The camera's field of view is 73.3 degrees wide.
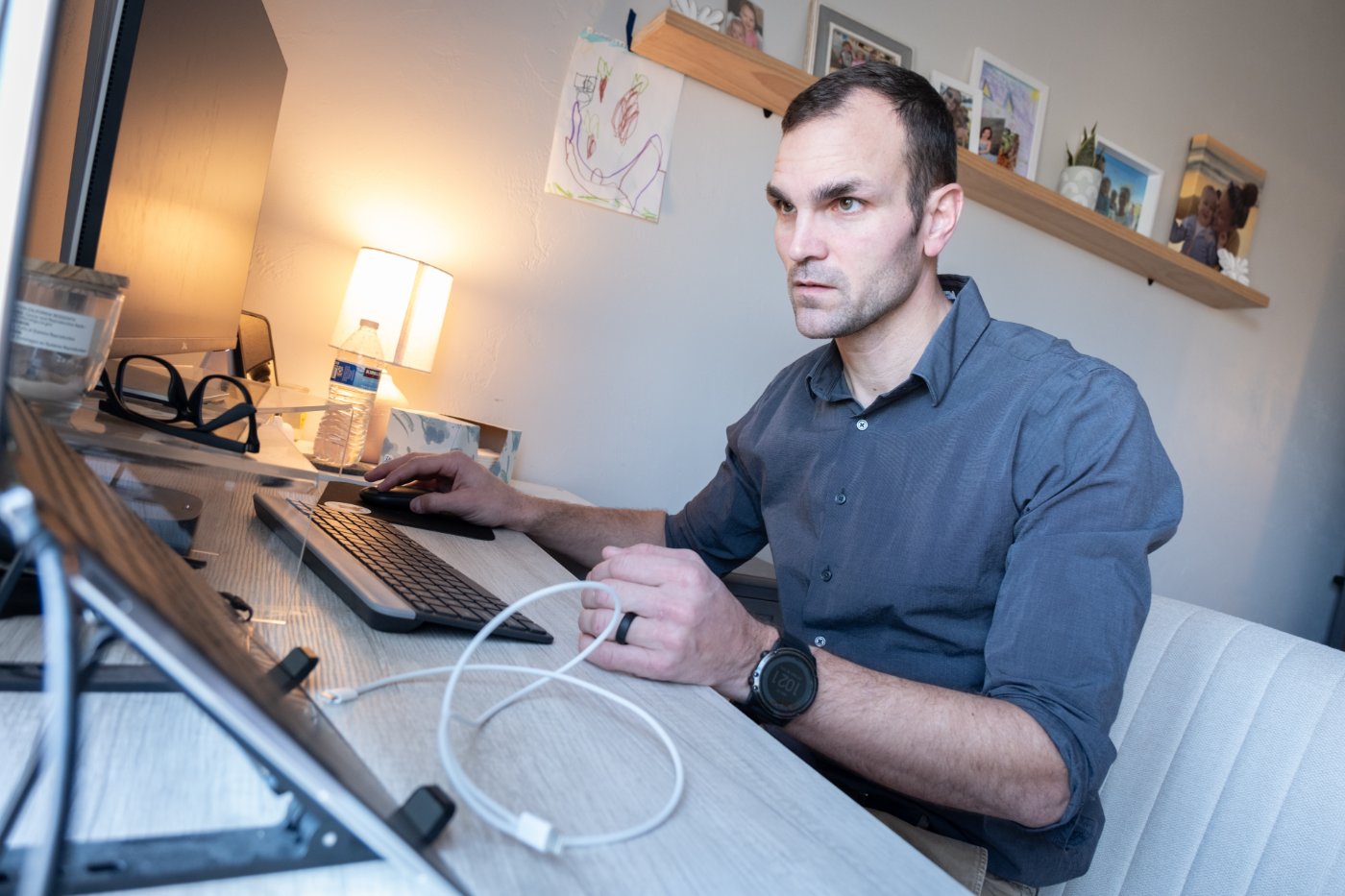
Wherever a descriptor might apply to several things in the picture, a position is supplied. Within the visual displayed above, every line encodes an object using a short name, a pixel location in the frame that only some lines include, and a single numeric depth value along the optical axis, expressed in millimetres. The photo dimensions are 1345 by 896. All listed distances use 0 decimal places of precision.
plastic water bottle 1531
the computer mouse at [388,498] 1123
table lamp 1680
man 744
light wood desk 380
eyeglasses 626
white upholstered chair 840
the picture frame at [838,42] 2125
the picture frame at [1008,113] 2420
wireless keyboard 648
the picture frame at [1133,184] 2721
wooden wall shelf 1875
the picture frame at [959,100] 2328
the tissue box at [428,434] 1595
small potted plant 2553
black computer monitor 634
